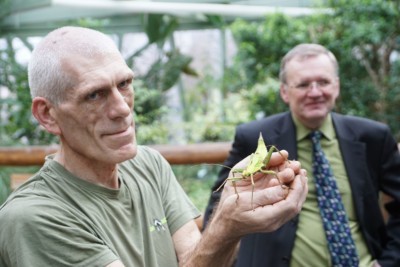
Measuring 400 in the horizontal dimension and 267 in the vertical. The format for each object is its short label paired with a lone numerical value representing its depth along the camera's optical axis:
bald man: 1.59
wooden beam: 3.75
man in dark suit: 3.06
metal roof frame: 9.82
